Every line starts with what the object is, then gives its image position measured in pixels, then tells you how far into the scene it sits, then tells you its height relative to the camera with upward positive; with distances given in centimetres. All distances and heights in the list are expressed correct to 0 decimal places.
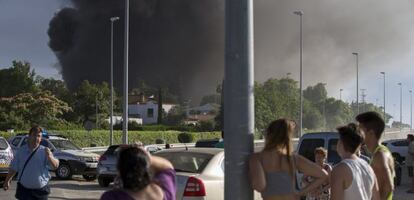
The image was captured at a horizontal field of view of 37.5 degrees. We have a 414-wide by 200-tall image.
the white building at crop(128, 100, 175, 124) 11594 -215
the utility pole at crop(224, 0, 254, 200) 457 +2
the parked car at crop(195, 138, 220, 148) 2155 -153
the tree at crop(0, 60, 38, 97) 7827 +259
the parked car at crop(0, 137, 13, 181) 1581 -151
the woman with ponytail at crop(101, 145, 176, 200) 323 -41
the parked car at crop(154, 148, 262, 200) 781 -97
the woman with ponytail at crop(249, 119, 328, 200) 454 -48
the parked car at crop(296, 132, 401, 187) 1210 -88
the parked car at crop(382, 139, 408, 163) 2858 -224
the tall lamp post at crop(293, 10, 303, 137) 4639 +664
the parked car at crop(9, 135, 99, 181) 1941 -195
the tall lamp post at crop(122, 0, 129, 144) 2525 +129
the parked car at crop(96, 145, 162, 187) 1727 -196
